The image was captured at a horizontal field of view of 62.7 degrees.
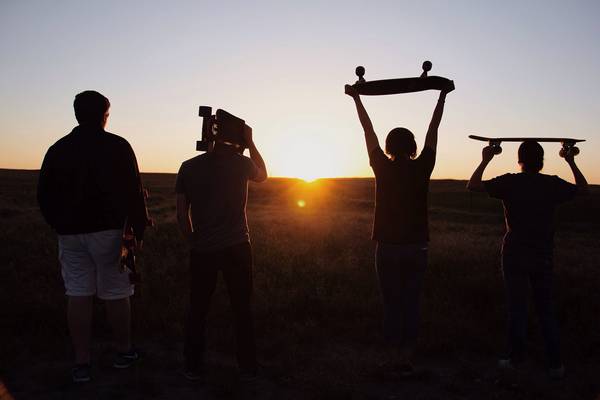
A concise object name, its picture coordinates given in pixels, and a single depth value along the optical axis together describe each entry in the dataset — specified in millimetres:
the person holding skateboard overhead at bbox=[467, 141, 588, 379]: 4652
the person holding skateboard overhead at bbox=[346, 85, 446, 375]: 4211
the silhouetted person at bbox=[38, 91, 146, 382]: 4320
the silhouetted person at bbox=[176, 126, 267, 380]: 4355
